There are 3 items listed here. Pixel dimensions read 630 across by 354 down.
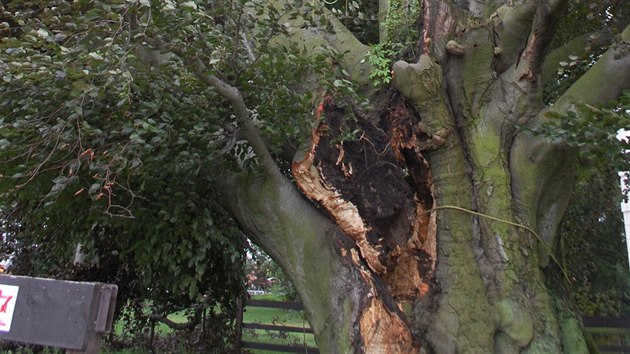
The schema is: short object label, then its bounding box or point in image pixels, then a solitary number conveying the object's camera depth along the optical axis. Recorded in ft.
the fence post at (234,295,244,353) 30.51
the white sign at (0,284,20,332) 11.61
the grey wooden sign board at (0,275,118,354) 10.91
